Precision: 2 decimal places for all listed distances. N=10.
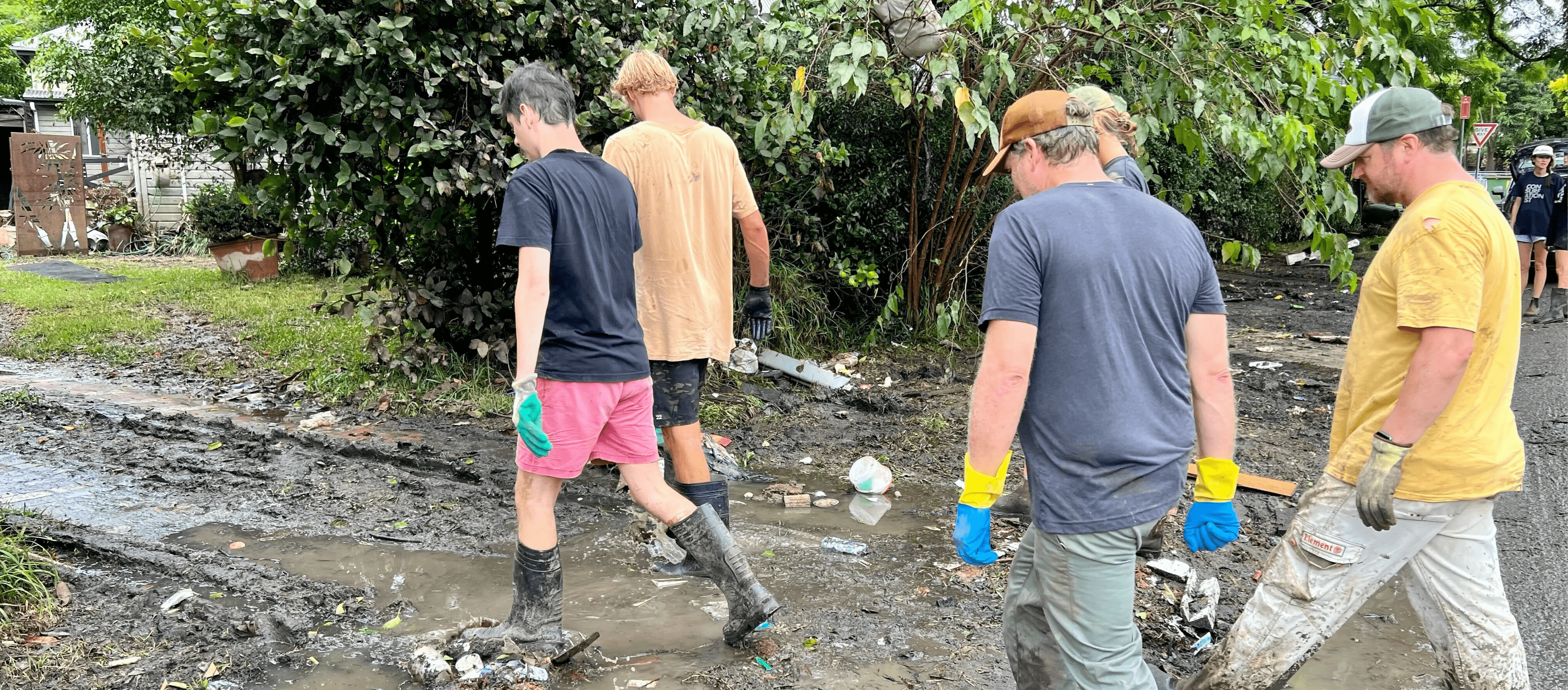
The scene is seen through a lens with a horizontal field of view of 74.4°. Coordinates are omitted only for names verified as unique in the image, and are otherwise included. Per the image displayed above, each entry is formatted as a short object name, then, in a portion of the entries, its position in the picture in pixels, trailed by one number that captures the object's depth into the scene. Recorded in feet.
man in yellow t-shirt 7.95
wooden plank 16.40
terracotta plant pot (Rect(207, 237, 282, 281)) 43.39
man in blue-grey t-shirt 7.30
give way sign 58.34
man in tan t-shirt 12.26
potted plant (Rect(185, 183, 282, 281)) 43.01
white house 63.00
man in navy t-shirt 9.99
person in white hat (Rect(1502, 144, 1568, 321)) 34.40
